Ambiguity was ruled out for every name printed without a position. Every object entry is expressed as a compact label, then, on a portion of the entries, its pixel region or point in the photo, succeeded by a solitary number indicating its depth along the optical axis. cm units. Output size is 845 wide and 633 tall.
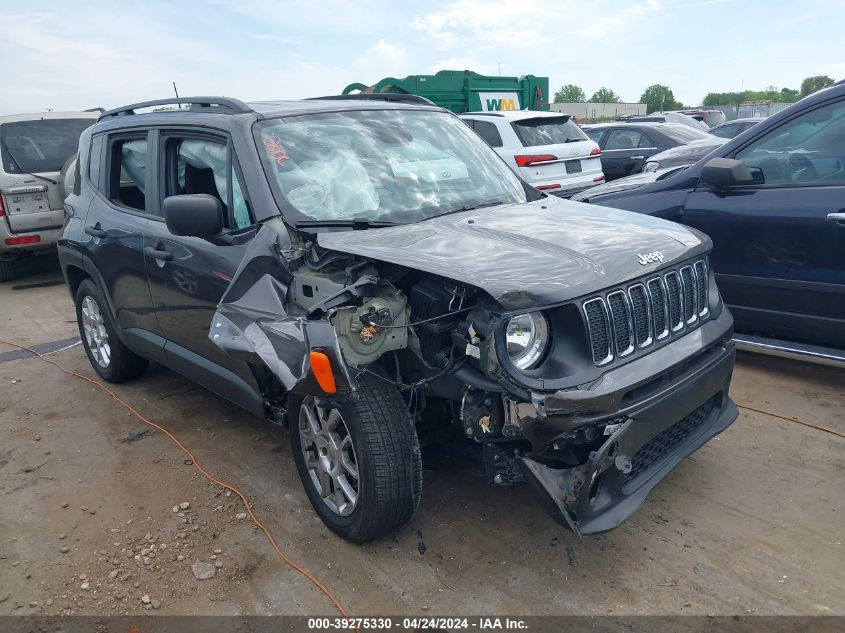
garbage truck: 1445
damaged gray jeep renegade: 255
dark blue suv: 414
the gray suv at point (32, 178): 853
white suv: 952
